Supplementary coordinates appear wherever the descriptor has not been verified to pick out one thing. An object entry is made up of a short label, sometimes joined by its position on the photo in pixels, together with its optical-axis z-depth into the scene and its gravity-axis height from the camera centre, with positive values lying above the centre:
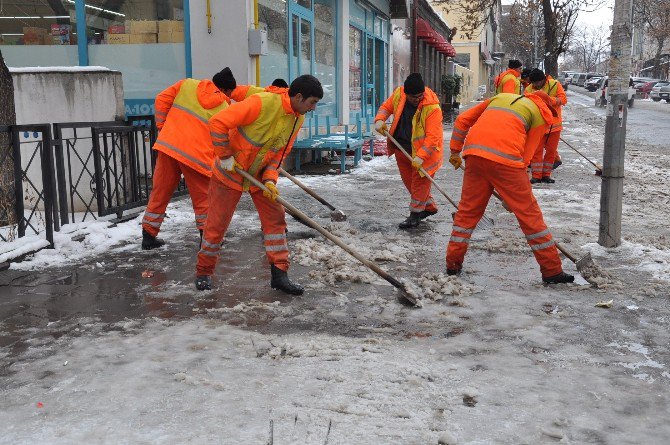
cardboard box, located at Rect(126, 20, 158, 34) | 10.89 +1.10
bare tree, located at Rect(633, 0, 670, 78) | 52.12 +6.22
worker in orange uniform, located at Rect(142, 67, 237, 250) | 6.33 -0.38
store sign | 11.02 -0.11
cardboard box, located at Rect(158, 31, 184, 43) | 10.86 +0.93
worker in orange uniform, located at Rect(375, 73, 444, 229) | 7.63 -0.43
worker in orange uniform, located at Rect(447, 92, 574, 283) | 5.38 -0.50
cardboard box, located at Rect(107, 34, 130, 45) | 10.99 +0.92
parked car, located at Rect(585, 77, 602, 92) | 61.24 +0.82
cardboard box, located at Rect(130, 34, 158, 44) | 10.93 +0.93
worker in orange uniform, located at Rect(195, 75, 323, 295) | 4.92 -0.44
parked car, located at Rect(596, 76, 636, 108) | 39.41 -0.20
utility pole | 6.58 -0.34
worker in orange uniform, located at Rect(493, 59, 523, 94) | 11.95 +0.26
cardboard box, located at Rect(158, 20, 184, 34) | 10.82 +1.10
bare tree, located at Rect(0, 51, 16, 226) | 6.39 -0.46
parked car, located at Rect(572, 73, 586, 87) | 75.62 +1.57
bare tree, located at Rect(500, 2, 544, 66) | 23.14 +2.77
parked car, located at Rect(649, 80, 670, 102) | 46.56 +0.12
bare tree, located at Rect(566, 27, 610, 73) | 91.53 +5.95
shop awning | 26.04 +2.25
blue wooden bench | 12.30 -0.81
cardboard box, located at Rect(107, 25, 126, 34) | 10.97 +1.07
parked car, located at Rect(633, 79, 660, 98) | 51.78 +0.43
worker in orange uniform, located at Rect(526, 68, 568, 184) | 11.08 -0.88
